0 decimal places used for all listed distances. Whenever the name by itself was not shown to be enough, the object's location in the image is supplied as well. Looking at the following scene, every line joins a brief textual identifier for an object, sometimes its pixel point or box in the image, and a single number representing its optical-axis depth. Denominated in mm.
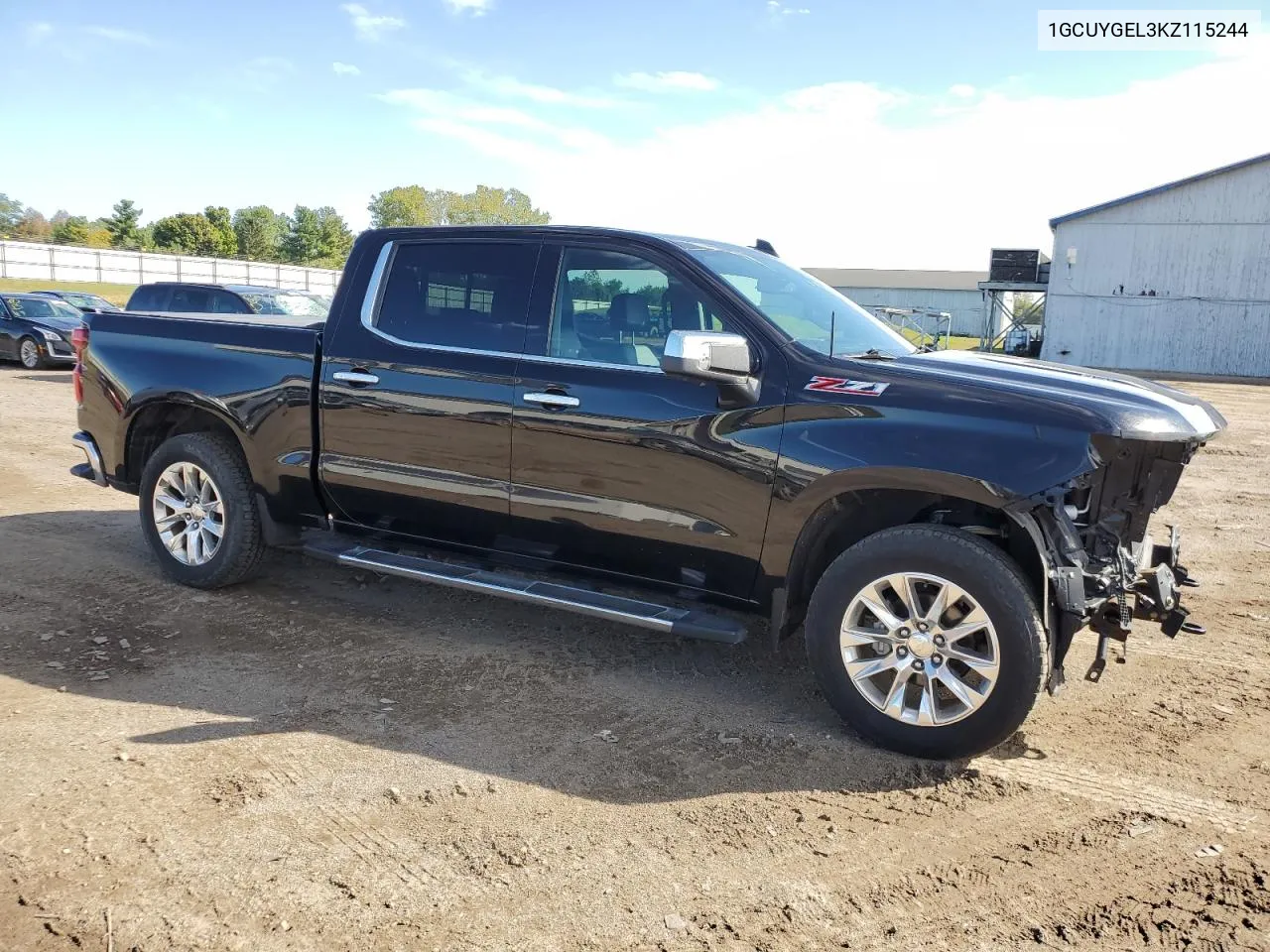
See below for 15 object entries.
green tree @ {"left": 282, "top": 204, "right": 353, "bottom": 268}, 103062
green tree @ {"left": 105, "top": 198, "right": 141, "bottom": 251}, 92812
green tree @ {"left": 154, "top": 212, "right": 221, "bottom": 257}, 90750
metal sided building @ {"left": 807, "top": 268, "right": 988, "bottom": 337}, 75375
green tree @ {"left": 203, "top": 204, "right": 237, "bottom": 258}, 92125
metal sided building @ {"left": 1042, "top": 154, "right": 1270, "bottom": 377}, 31062
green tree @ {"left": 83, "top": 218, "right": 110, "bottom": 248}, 92319
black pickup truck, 3531
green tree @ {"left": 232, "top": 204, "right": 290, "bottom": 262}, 98062
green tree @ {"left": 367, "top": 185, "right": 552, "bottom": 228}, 100062
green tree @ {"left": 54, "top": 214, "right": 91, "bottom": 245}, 89812
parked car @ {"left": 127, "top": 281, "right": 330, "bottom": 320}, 14367
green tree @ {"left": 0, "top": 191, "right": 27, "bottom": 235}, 126325
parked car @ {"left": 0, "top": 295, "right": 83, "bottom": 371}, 18156
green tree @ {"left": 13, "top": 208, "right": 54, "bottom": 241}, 105912
